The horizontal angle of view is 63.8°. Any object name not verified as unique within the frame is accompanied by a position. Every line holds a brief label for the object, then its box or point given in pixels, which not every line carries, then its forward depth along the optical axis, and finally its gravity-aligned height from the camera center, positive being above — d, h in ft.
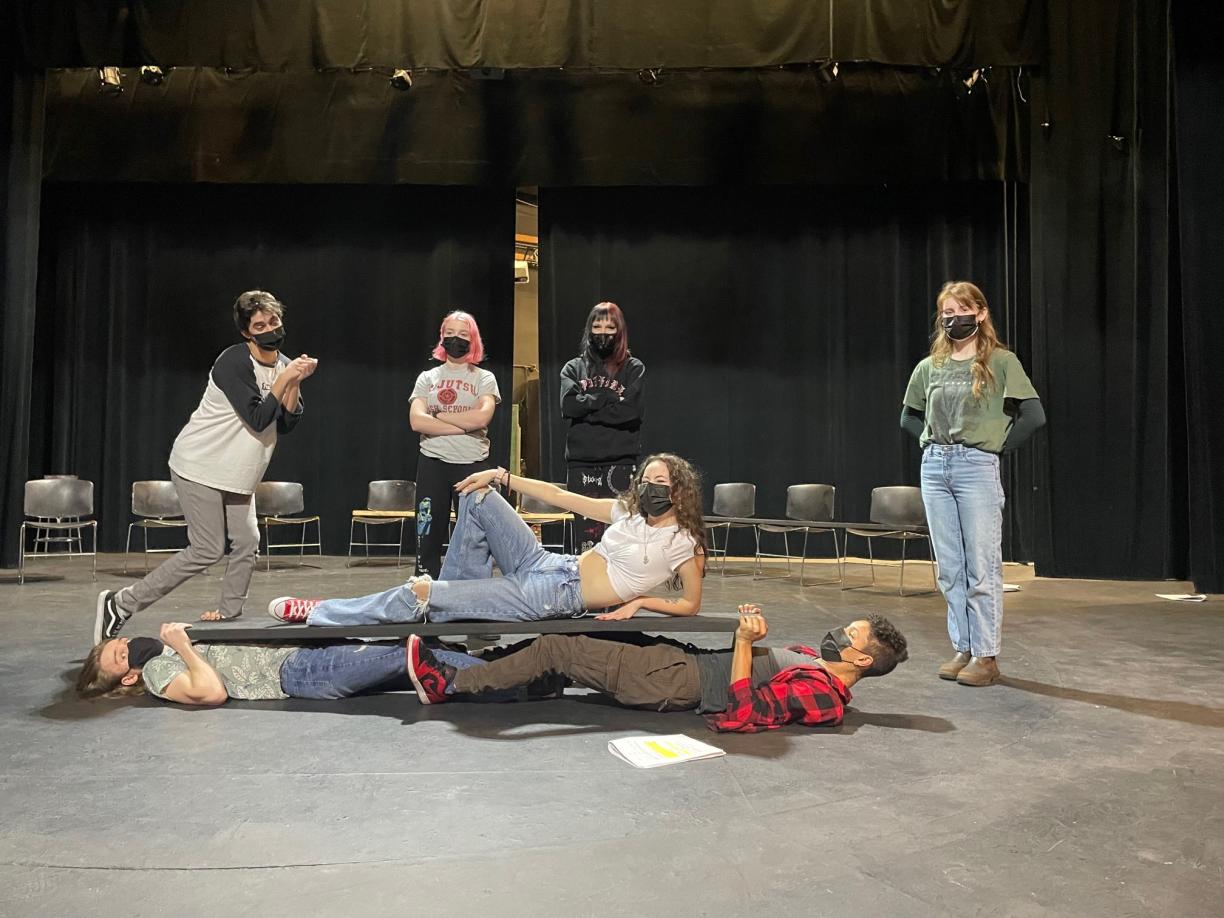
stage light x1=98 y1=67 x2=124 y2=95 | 27.99 +11.29
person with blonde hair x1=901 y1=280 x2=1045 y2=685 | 12.04 +0.40
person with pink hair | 13.19 +0.75
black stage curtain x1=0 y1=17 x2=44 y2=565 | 24.99 +5.41
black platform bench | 9.85 -1.50
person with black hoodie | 13.69 +0.99
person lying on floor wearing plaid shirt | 9.93 -1.97
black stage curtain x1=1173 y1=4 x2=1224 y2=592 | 21.57 +4.90
